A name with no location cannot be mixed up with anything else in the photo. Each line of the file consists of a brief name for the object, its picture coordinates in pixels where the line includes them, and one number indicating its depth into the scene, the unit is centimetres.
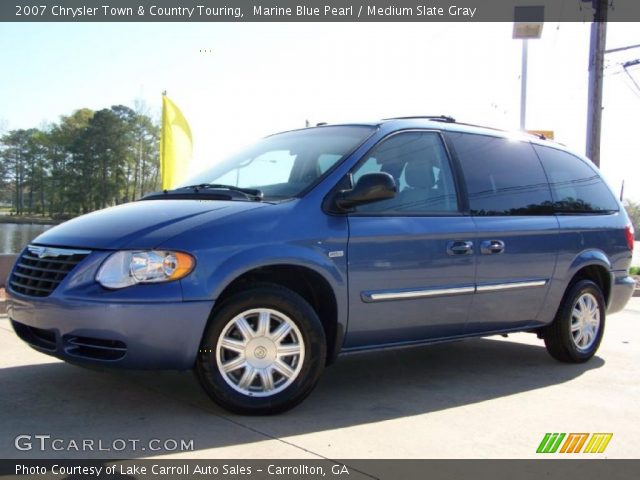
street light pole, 1330
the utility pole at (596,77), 1487
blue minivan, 358
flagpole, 1427
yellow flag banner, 1430
